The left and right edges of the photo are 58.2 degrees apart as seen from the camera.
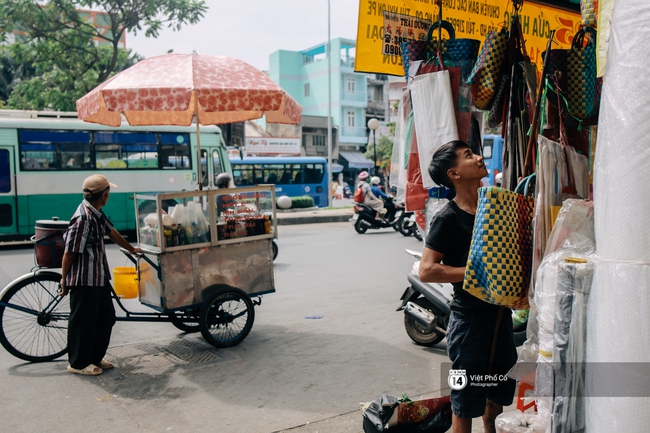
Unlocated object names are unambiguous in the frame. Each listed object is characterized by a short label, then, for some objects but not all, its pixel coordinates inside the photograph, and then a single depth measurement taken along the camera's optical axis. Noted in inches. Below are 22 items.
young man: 101.4
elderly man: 173.6
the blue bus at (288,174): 995.3
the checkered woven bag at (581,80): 115.5
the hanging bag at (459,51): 134.2
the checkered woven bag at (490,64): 115.7
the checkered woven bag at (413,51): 137.6
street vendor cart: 187.9
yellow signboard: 152.3
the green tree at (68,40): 700.0
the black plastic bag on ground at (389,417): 115.1
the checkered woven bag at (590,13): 115.3
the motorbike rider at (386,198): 575.2
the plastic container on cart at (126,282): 206.7
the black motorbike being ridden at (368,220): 556.1
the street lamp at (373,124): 922.1
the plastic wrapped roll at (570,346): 74.4
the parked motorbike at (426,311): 186.1
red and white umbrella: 199.0
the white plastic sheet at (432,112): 129.7
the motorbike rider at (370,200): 556.7
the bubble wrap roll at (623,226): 67.7
